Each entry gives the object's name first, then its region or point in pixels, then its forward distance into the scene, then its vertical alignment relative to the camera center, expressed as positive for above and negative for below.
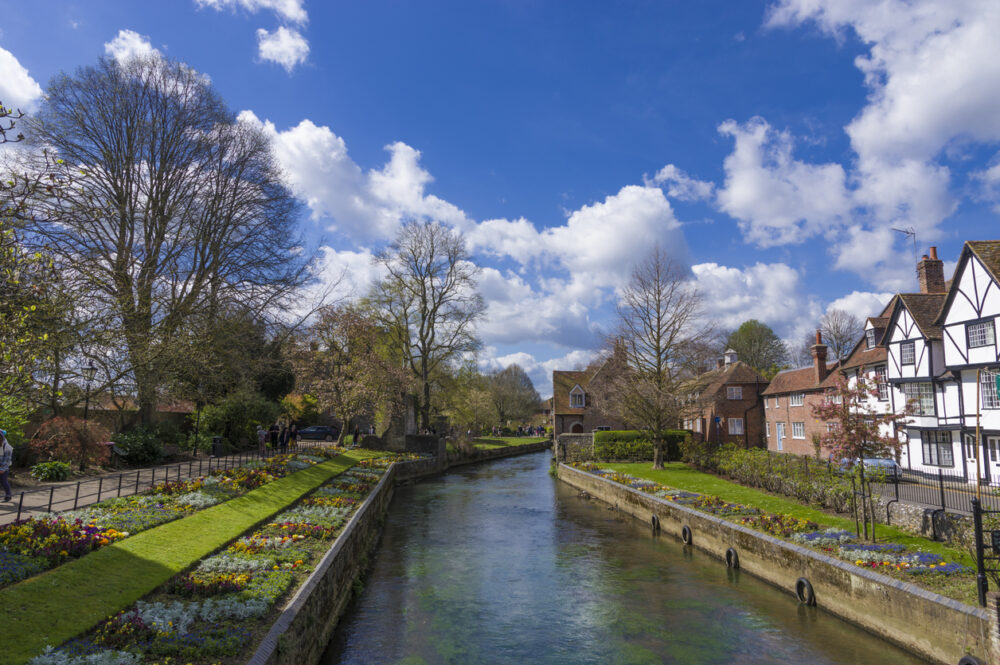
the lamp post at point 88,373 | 18.07 +1.14
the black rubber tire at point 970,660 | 9.42 -3.86
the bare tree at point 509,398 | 87.21 +2.82
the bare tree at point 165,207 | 23.77 +9.99
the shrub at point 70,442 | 21.02 -1.26
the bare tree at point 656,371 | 35.34 +2.99
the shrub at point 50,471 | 19.44 -2.15
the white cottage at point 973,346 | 25.28 +3.54
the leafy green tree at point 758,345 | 76.94 +10.05
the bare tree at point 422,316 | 47.41 +8.04
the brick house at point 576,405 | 59.09 +1.26
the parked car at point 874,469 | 15.82 -1.34
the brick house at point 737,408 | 47.72 +0.96
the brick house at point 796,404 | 39.84 +1.26
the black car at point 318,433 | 52.81 -1.92
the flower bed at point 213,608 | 7.36 -3.05
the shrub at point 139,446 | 25.02 -1.64
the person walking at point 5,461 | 14.75 -1.41
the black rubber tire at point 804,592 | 13.83 -4.12
